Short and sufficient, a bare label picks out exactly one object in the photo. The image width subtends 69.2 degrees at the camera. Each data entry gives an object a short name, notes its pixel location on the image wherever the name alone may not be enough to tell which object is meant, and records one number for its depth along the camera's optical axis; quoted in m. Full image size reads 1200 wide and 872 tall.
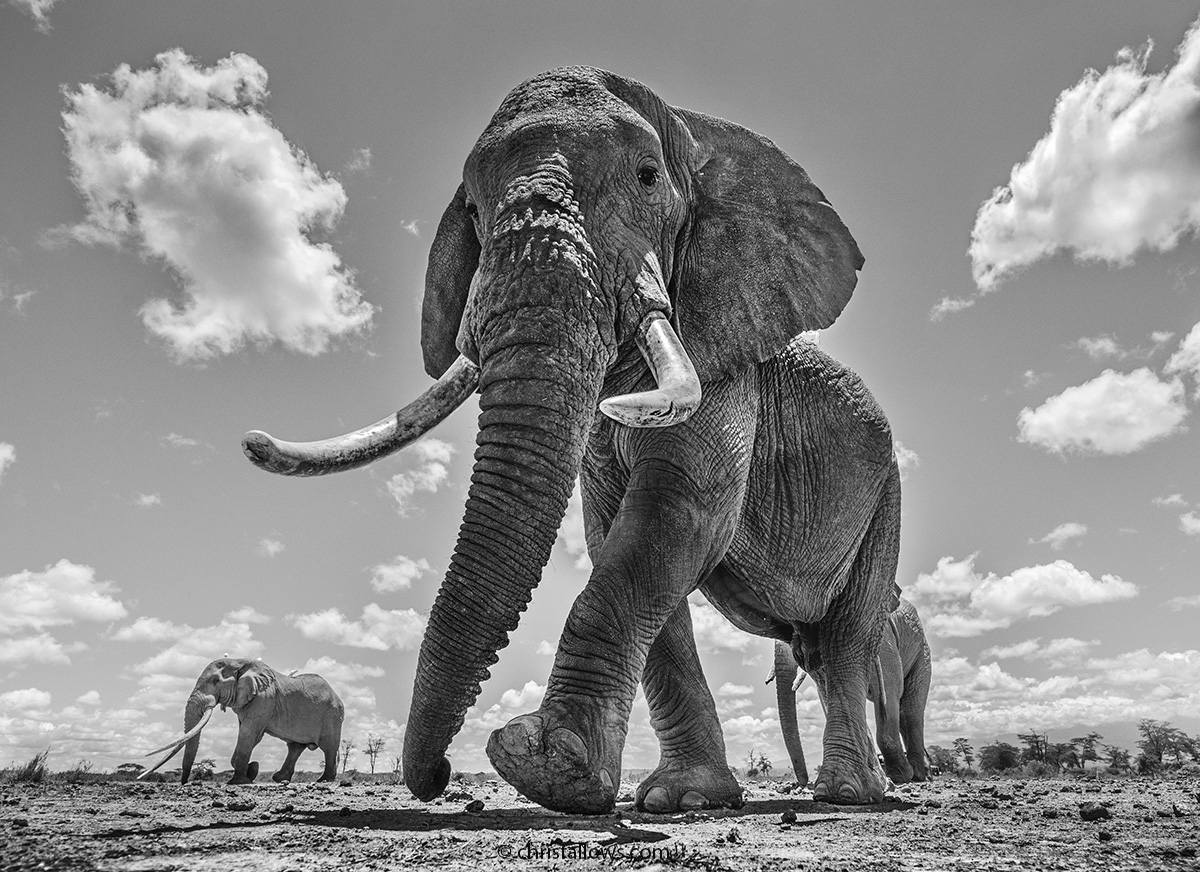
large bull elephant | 5.39
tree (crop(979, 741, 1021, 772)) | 30.09
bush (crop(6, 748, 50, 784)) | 11.42
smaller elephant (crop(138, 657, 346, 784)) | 20.56
